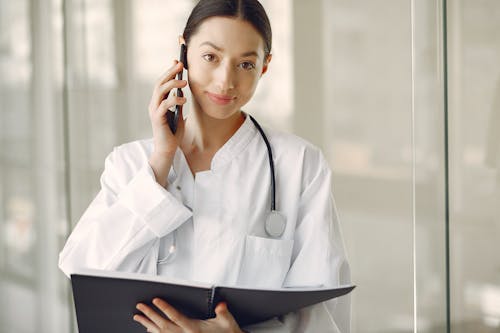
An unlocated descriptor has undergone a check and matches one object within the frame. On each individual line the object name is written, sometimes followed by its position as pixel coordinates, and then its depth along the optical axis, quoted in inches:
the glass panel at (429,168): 79.1
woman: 62.7
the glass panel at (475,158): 74.9
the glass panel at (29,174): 131.0
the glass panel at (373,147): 83.4
